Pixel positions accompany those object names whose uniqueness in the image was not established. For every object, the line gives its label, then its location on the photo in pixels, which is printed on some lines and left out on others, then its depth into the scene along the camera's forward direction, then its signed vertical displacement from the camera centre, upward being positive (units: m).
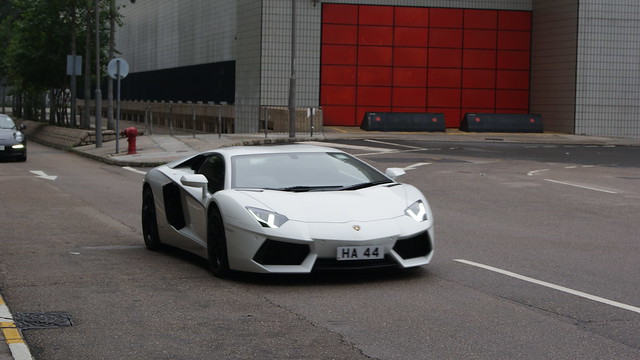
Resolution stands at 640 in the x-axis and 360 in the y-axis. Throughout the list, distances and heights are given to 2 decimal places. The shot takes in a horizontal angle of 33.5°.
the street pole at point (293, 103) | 37.47 +0.00
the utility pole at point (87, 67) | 43.69 +1.33
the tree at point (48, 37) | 47.12 +2.74
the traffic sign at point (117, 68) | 32.53 +0.97
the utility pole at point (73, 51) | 43.53 +2.02
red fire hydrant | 32.28 -1.19
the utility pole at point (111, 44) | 44.28 +2.39
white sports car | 8.85 -0.95
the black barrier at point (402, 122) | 42.41 -0.66
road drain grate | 7.28 -1.55
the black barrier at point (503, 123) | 43.47 -0.63
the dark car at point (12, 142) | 29.58 -1.24
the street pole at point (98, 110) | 36.00 -0.37
